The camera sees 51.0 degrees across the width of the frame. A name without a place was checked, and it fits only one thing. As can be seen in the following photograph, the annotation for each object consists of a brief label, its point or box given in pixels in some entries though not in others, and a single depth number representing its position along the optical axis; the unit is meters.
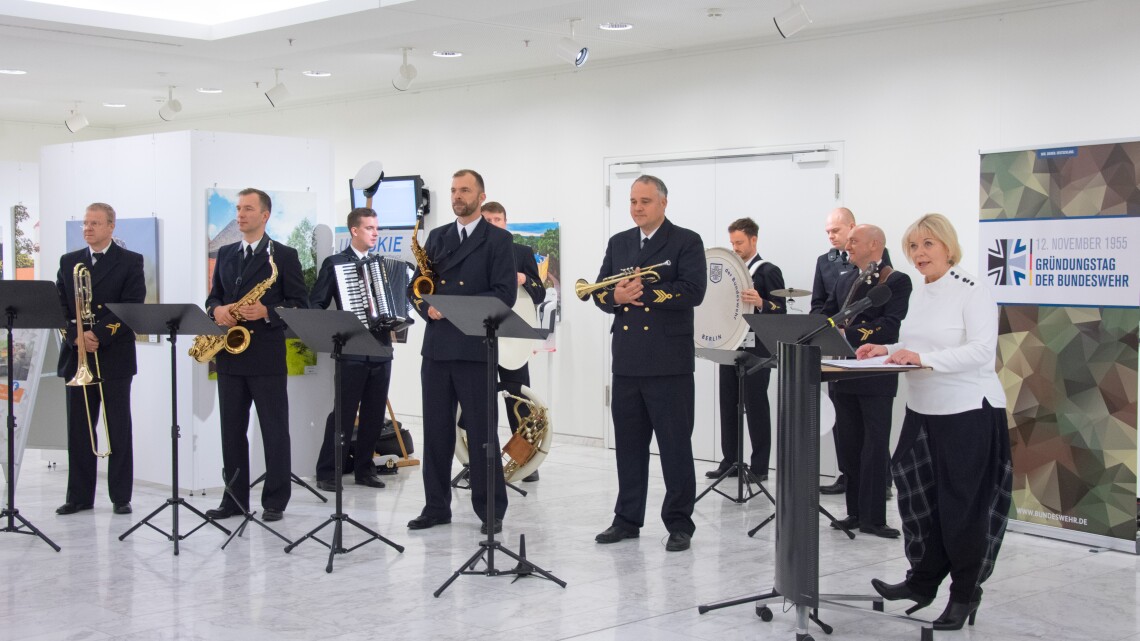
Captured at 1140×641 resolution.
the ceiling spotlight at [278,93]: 10.33
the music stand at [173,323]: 6.09
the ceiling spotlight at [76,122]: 11.84
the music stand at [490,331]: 5.17
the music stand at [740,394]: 6.82
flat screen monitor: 11.34
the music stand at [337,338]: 5.64
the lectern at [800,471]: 4.31
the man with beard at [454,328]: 6.26
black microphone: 3.96
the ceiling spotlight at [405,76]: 9.43
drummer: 8.06
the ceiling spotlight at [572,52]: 8.30
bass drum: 7.54
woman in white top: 4.59
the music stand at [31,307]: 6.14
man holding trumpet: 6.02
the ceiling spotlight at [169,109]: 11.27
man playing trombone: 6.92
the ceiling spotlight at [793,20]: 7.23
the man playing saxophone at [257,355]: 6.74
